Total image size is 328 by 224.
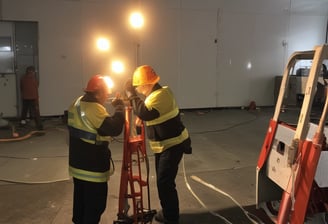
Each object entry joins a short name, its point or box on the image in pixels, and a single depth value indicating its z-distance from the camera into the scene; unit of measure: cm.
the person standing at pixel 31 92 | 761
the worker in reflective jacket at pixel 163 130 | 290
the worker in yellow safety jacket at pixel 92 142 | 254
